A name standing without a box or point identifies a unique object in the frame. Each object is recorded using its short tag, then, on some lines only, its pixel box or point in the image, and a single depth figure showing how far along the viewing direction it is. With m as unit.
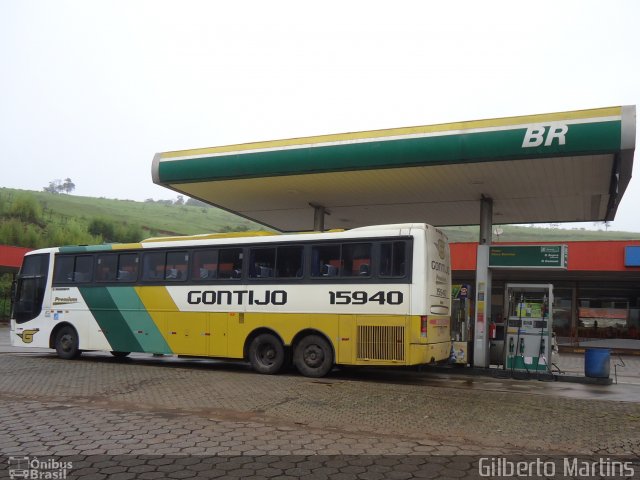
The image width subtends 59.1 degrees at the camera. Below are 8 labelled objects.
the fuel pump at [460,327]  13.55
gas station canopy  11.41
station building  23.92
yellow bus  11.52
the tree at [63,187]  179.31
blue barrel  12.82
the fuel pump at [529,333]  12.95
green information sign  13.42
